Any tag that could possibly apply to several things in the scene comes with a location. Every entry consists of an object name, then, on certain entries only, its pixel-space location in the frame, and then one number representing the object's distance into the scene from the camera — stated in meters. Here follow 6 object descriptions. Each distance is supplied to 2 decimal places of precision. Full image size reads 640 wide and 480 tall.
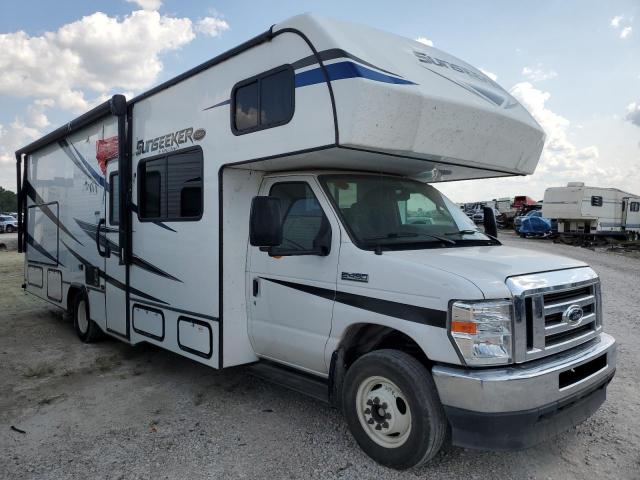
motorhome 3.30
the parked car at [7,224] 40.78
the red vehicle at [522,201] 41.81
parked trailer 27.44
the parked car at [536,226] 29.53
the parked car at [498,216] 34.20
